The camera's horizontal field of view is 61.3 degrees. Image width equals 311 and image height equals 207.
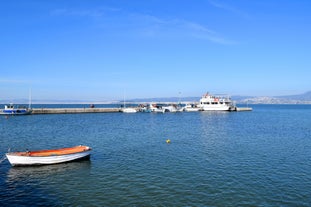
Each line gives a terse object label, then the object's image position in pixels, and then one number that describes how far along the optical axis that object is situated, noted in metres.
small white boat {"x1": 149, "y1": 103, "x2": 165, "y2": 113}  119.00
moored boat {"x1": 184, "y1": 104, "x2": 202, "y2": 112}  127.16
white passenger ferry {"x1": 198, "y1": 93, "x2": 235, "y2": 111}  123.12
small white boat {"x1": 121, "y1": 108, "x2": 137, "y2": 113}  114.38
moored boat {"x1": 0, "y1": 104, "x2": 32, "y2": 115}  91.62
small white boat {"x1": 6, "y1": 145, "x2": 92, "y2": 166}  25.25
